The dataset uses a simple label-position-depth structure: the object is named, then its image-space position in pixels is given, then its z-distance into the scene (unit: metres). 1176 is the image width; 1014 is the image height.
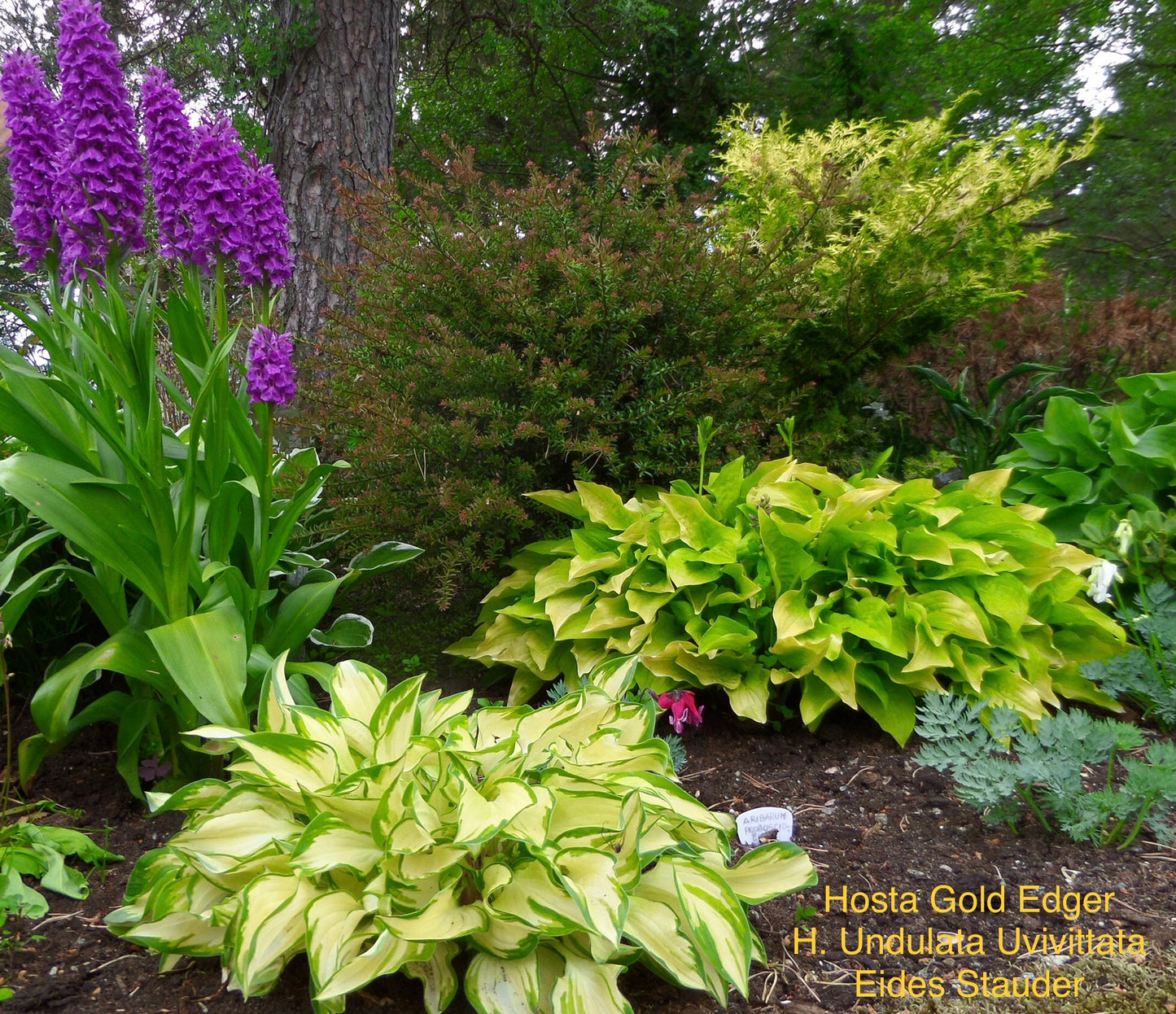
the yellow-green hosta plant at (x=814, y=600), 2.48
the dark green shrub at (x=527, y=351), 2.92
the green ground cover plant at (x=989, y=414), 3.62
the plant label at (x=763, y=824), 1.99
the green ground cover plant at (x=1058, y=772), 1.91
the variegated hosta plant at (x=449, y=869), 1.42
